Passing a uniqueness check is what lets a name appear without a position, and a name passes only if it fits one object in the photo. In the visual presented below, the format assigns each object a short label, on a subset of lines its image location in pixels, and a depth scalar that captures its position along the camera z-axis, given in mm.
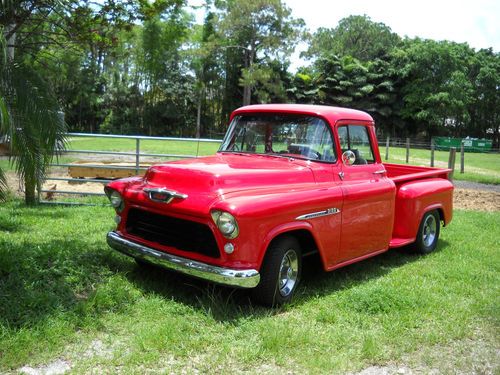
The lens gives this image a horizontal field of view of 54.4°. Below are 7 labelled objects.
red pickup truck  3969
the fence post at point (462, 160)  17072
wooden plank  9883
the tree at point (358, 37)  59562
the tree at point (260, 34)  37875
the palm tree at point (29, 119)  4164
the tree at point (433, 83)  43188
